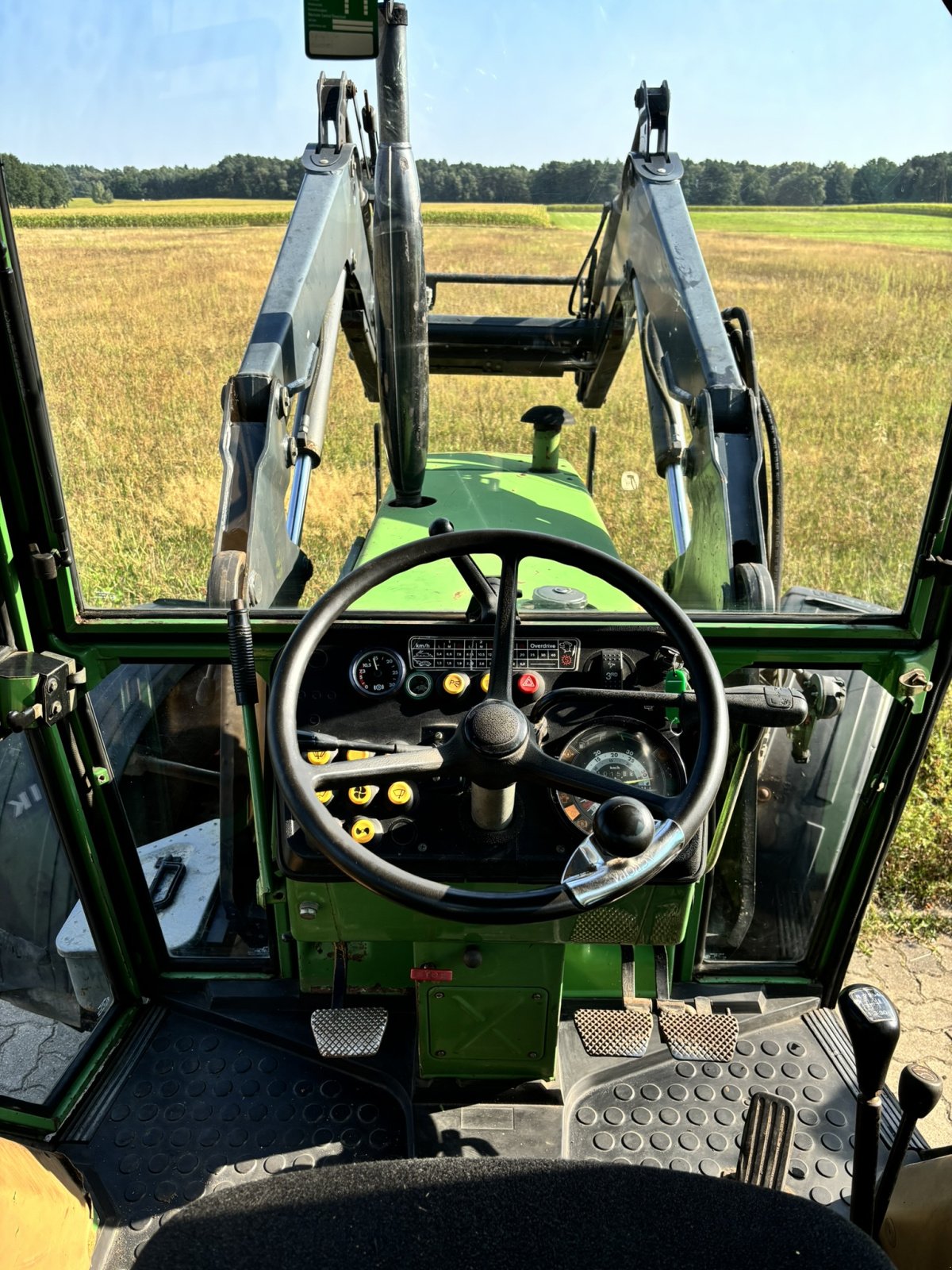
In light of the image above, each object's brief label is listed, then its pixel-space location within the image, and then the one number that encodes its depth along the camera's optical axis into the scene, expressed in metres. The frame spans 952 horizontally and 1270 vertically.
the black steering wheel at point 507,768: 1.44
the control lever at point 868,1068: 1.60
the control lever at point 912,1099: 1.53
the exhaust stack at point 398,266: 1.89
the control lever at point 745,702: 1.85
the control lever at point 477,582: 1.76
